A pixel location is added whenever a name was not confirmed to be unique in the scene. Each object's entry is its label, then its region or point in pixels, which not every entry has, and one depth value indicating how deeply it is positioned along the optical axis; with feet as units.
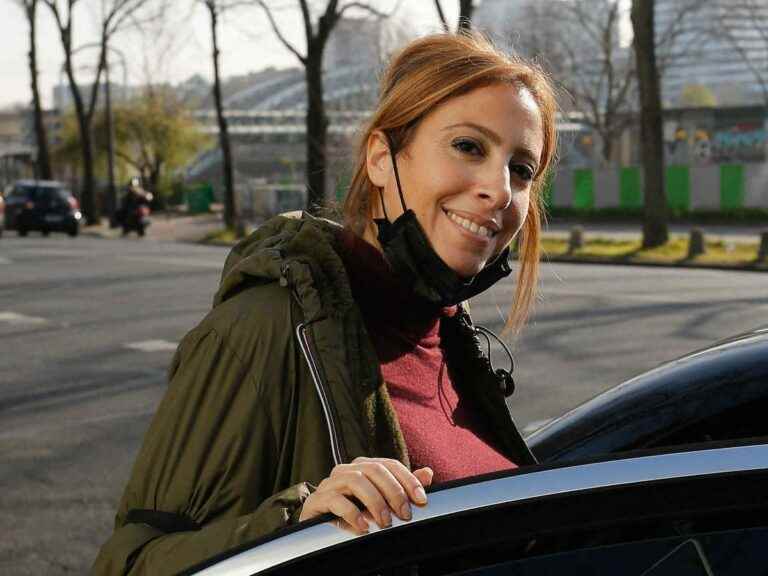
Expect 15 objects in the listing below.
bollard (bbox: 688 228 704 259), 79.10
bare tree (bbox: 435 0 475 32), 95.86
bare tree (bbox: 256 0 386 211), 117.39
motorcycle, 139.64
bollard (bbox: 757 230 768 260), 75.00
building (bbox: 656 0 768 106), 209.36
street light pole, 169.42
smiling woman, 6.33
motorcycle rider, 138.62
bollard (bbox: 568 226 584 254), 90.07
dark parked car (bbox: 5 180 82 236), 135.95
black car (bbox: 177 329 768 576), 5.01
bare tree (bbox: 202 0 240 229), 134.10
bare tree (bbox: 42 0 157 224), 177.88
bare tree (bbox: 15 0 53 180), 197.37
